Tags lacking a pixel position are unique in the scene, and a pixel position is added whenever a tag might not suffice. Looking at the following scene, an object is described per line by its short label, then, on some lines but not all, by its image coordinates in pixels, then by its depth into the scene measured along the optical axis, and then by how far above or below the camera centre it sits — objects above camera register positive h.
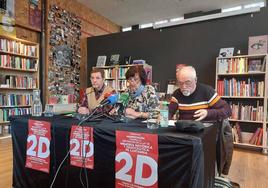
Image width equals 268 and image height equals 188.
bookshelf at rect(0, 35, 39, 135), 4.17 +0.34
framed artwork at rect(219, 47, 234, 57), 4.01 +0.79
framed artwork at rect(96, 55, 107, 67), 5.59 +0.84
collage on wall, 5.06 +0.93
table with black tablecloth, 1.13 -0.42
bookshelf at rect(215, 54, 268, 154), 3.59 -0.03
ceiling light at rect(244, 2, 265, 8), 5.35 +2.34
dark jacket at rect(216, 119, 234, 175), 1.70 -0.46
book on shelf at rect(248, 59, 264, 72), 3.63 +0.48
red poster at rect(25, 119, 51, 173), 1.66 -0.45
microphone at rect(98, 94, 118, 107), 1.48 -0.06
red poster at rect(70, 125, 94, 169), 1.46 -0.41
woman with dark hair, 2.07 -0.01
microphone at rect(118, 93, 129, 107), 1.89 -0.07
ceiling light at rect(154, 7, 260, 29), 3.93 +1.57
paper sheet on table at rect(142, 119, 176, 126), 1.42 -0.23
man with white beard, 1.85 -0.07
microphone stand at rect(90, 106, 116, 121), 1.71 -0.21
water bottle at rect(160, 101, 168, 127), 1.42 -0.18
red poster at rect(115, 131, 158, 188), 1.22 -0.42
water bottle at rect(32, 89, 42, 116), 1.92 -0.16
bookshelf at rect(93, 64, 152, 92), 5.14 +0.37
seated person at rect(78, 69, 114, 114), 2.33 -0.01
